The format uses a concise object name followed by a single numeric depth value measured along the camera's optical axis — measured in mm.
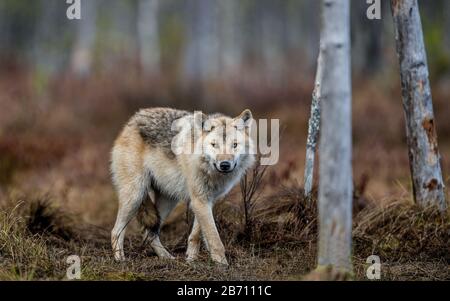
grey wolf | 6410
